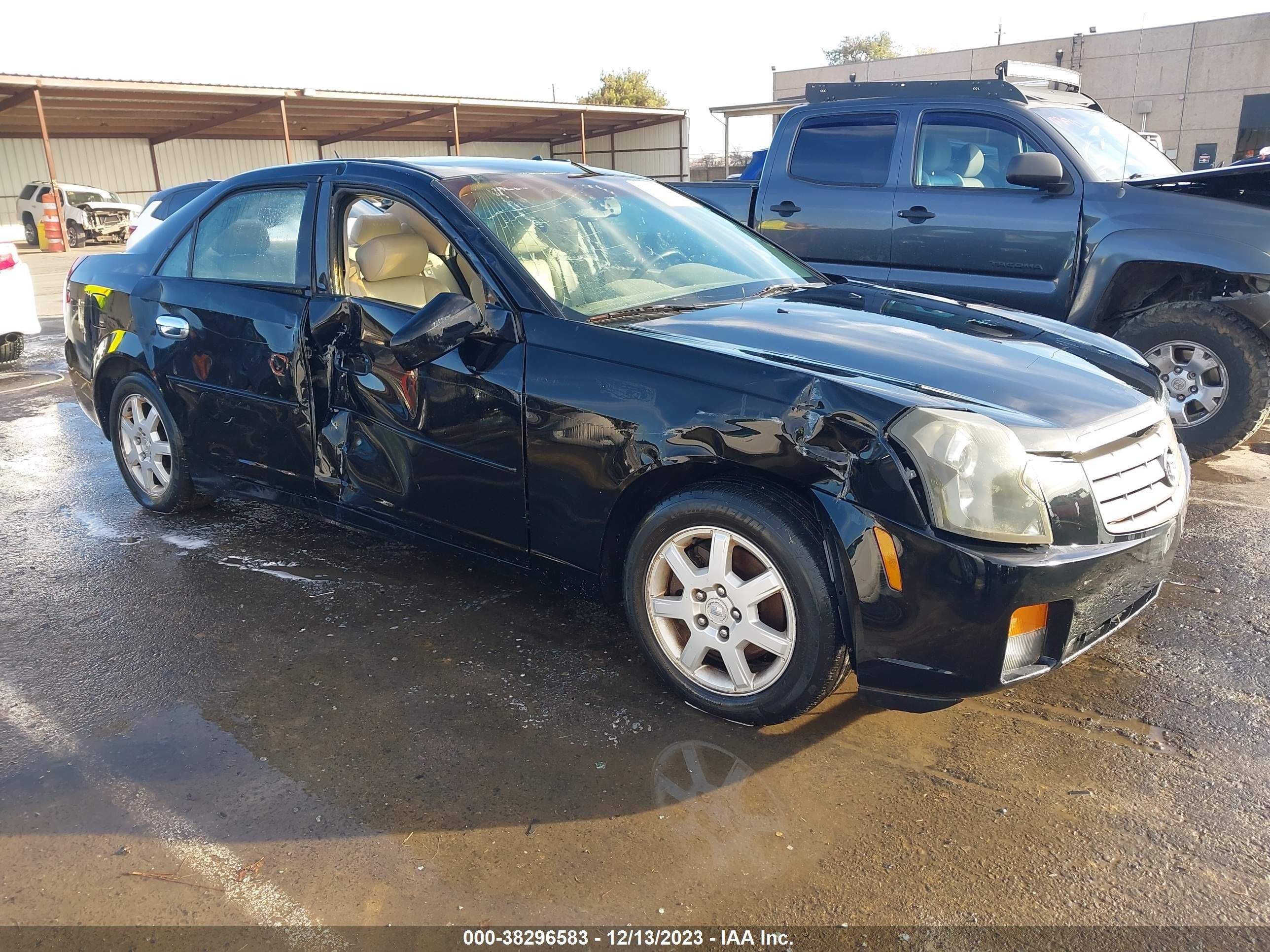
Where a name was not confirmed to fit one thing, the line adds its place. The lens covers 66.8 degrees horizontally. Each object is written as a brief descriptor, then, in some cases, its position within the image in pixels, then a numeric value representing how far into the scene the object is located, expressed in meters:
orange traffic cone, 24.64
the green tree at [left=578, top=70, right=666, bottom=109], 57.69
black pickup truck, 5.13
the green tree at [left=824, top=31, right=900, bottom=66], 64.31
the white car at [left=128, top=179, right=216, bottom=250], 10.09
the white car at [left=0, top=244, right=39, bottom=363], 8.02
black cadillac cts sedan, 2.49
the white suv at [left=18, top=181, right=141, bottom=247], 25.92
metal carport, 27.48
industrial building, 31.09
